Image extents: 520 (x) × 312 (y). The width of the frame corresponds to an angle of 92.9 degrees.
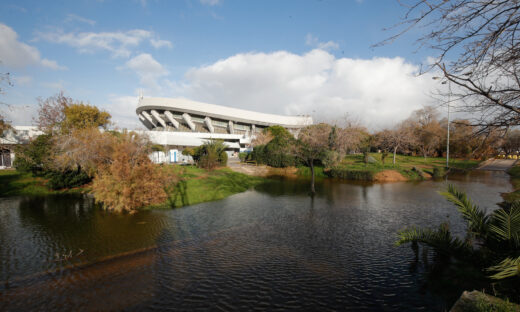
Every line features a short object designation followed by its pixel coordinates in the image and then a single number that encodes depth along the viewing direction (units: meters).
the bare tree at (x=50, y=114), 28.65
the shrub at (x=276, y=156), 28.83
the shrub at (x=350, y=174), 22.95
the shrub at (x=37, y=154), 16.84
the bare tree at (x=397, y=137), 34.31
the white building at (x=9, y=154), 25.24
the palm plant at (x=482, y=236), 4.40
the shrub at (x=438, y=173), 24.94
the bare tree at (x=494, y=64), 2.71
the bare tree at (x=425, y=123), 37.84
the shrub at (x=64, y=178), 15.72
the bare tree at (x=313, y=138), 17.72
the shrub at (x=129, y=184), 10.85
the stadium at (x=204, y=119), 62.31
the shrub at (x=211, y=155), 24.23
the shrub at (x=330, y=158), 23.75
